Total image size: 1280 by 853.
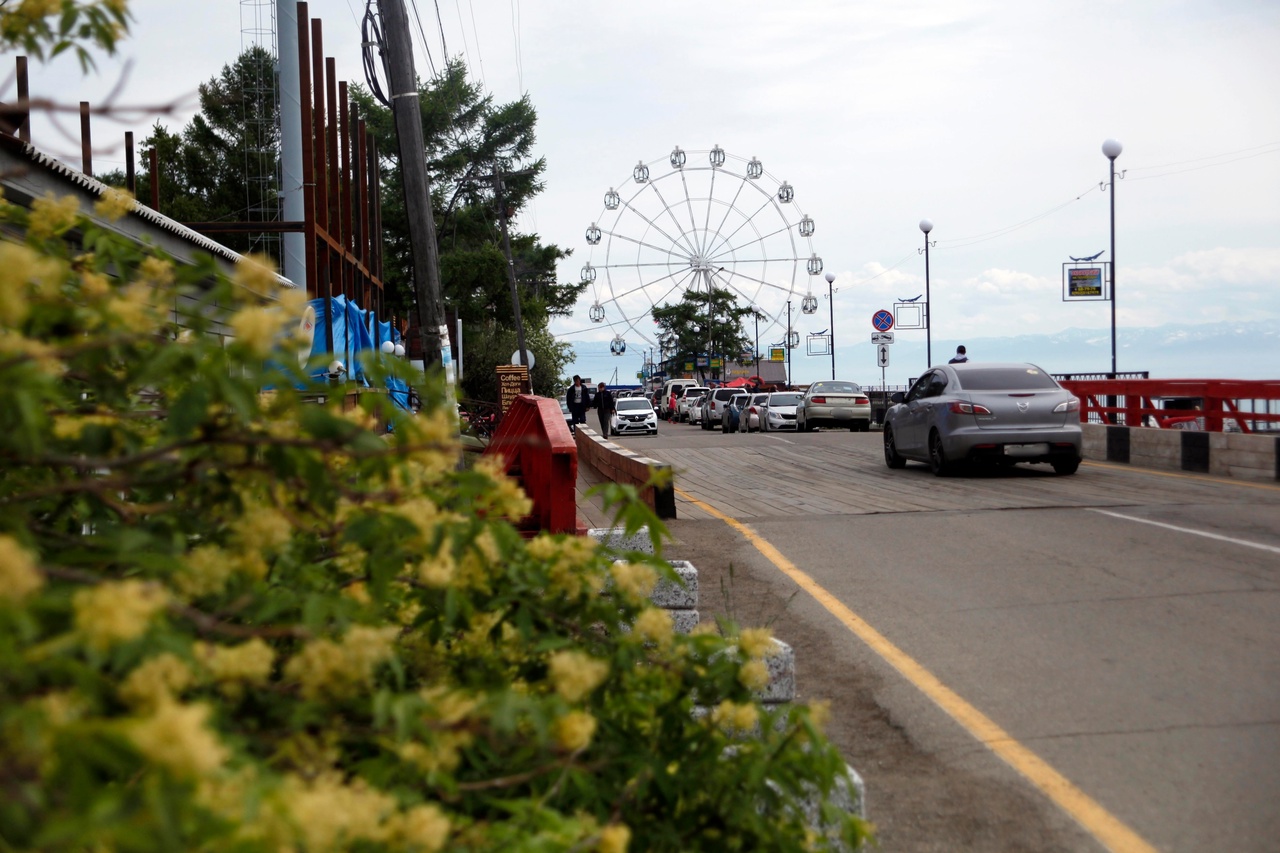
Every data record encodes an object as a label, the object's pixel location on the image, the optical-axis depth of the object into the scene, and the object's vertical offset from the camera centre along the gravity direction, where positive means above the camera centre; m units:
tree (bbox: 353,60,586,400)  56.34 +9.03
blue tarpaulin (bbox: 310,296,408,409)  17.25 +1.11
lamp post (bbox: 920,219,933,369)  48.50 +3.21
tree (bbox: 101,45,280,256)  53.88 +11.59
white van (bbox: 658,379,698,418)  78.74 +0.15
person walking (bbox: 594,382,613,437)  36.28 -0.36
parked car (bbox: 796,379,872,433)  39.75 -0.64
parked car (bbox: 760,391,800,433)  43.38 -0.78
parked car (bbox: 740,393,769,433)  45.62 -0.89
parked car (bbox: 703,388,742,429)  55.50 -0.59
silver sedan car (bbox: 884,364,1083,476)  16.56 -0.46
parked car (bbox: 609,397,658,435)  45.81 -1.03
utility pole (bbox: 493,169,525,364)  44.81 +5.35
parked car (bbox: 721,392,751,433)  48.91 -1.06
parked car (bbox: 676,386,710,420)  70.68 -0.30
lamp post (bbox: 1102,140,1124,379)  31.97 +6.33
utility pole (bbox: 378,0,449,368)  10.88 +2.11
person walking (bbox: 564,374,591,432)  32.59 -0.19
